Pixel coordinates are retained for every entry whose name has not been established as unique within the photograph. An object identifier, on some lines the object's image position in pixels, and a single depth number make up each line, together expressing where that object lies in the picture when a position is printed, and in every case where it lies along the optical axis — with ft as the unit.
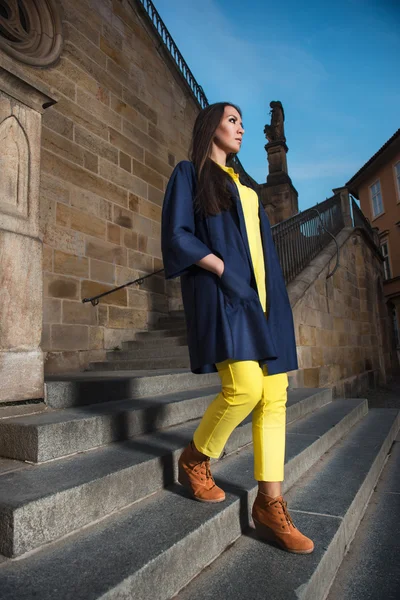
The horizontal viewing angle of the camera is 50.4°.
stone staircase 4.42
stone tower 41.81
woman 5.43
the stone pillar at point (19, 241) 7.98
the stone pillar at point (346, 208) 35.96
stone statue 43.47
